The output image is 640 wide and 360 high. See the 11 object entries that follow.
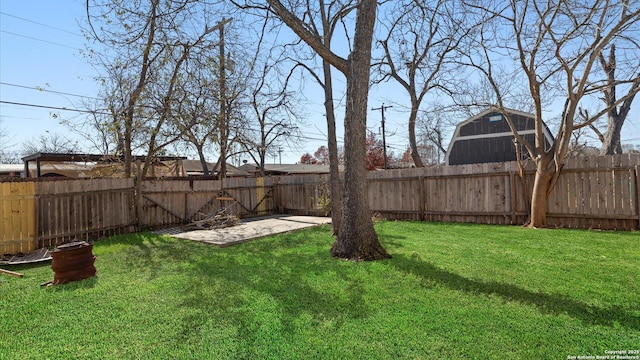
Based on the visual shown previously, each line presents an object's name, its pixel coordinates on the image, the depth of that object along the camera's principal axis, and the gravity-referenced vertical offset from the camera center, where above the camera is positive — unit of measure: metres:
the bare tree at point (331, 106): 7.01 +1.66
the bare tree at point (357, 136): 4.82 +0.67
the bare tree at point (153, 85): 7.63 +2.50
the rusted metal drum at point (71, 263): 4.07 -0.95
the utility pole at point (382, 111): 24.59 +5.59
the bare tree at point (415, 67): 9.49 +3.97
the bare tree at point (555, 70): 6.25 +2.24
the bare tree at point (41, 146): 27.05 +3.84
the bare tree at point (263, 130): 8.53 +2.52
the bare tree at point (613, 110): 7.60 +1.75
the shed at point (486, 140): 17.62 +2.16
